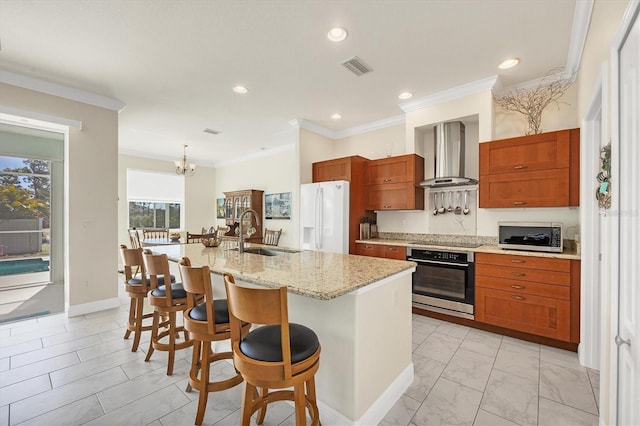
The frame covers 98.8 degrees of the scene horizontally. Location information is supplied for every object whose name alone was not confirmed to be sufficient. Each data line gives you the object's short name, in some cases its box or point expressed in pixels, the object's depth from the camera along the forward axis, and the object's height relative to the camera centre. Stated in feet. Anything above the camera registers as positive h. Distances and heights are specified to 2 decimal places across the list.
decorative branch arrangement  10.34 +4.53
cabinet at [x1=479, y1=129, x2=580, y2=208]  9.23 +1.50
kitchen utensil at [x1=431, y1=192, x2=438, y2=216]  13.36 +0.44
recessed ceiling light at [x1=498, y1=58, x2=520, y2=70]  9.55 +5.28
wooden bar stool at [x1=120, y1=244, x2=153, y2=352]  8.60 -2.38
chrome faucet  9.12 -0.94
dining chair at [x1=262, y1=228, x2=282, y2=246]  21.29 -1.96
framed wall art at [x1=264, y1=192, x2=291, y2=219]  21.76 +0.54
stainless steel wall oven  10.50 -2.79
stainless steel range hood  12.21 +2.65
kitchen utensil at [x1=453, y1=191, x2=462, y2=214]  12.63 +0.23
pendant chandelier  20.51 +3.52
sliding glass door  13.10 -0.39
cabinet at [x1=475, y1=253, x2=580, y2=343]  8.57 -2.78
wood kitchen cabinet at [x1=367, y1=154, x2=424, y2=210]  13.12 +1.46
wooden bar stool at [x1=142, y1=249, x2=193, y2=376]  7.28 -2.40
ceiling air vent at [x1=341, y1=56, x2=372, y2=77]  9.49 +5.25
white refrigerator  13.79 -0.22
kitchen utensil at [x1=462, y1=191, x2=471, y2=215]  12.40 +0.37
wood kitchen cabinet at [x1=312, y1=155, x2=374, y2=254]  14.11 +1.70
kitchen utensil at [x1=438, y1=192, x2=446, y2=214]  13.14 +0.31
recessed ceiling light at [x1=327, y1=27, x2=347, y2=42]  7.95 +5.27
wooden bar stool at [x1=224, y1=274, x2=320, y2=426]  4.03 -2.24
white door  3.59 -0.14
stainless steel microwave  9.18 -0.84
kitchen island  5.21 -2.35
